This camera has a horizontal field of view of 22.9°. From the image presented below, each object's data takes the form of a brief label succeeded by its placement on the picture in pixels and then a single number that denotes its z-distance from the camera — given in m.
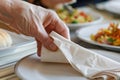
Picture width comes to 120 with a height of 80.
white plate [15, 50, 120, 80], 0.67
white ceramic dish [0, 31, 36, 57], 0.82
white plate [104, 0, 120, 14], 1.53
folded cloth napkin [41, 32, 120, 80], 0.67
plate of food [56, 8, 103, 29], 1.22
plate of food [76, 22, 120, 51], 0.96
